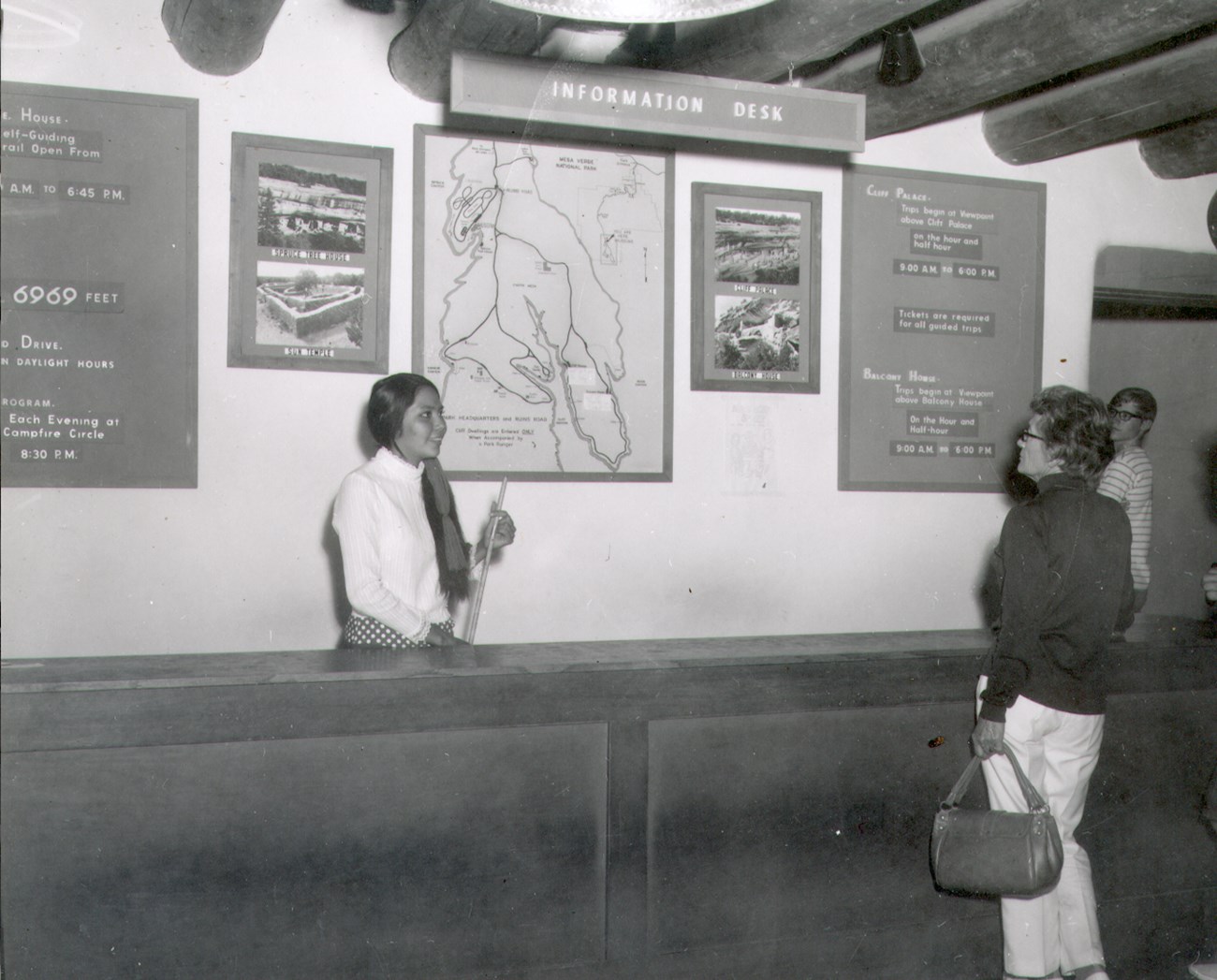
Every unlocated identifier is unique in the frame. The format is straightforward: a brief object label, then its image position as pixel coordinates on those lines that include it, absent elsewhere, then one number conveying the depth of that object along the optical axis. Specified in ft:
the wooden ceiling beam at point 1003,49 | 10.45
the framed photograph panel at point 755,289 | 14.26
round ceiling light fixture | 6.05
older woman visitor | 9.13
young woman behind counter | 9.93
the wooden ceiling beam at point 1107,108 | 12.48
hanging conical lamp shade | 12.00
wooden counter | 8.20
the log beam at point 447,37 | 10.42
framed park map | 13.14
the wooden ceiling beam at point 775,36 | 10.19
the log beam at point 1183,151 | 15.37
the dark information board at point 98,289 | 11.60
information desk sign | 9.10
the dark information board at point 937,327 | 15.07
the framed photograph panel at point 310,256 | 12.36
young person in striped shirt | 14.44
